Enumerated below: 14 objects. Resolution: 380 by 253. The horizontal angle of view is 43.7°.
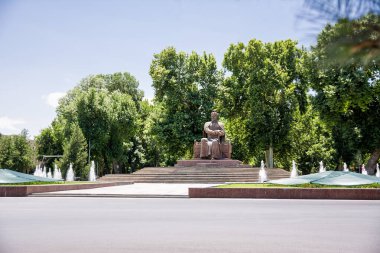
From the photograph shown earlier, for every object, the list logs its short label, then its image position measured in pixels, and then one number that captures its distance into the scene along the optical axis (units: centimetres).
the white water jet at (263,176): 3129
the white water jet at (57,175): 4986
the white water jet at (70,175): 4965
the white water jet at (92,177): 4250
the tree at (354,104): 3238
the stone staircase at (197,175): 3259
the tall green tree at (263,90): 4353
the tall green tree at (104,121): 5441
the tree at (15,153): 6925
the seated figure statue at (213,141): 3797
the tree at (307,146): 4778
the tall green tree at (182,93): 4816
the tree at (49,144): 7162
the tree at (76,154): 5252
